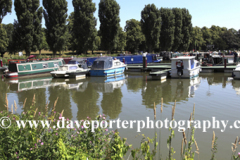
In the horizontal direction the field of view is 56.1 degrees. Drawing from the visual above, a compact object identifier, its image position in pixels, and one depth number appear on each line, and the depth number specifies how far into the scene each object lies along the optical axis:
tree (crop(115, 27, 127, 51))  66.06
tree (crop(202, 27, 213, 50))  100.24
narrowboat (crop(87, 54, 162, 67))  39.87
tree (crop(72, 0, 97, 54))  47.34
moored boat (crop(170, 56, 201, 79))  22.02
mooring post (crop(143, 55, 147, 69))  29.81
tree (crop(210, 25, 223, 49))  101.94
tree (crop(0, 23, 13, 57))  39.14
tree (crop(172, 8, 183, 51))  71.38
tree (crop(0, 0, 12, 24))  37.91
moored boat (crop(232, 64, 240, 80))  21.04
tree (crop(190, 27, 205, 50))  92.06
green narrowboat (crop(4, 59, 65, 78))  26.75
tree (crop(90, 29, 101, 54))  48.19
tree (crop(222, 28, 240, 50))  102.40
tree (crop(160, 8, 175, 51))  66.88
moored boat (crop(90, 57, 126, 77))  25.75
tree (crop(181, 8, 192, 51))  74.50
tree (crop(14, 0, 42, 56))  38.31
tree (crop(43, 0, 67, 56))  42.66
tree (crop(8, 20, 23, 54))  39.97
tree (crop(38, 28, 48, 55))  74.53
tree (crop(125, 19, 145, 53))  68.31
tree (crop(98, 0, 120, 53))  51.09
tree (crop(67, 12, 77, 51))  62.94
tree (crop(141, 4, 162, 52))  61.28
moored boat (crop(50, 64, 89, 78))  25.37
